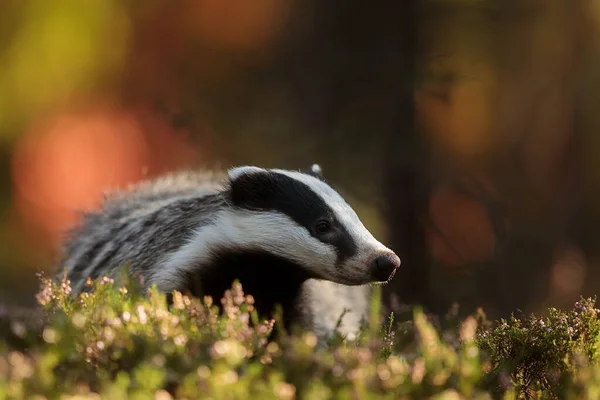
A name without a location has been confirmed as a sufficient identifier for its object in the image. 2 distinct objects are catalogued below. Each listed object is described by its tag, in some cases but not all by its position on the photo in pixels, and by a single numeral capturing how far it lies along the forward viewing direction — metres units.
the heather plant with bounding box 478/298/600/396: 5.75
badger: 7.07
